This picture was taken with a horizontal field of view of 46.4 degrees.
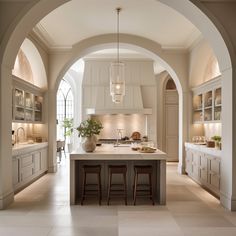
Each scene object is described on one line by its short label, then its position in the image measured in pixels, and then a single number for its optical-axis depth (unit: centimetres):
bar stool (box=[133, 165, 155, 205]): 478
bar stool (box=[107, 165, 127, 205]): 480
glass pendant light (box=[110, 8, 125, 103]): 644
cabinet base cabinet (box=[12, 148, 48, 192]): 545
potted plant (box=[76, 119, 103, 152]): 491
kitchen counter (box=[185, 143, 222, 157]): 513
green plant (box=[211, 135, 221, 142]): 568
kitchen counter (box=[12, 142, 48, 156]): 536
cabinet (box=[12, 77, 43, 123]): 590
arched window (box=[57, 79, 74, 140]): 1241
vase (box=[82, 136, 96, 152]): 490
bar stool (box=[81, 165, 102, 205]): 484
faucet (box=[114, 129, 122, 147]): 987
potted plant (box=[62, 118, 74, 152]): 1182
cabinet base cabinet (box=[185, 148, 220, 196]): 521
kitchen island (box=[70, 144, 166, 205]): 465
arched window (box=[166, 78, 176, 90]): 1082
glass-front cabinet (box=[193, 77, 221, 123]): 600
